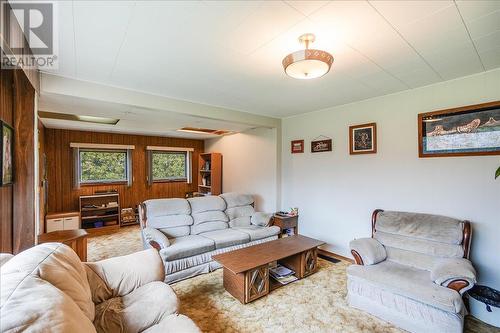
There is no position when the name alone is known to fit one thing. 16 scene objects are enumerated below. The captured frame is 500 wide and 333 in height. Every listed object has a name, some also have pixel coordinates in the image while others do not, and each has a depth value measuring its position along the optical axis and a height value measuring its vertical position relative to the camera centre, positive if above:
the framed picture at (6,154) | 1.72 +0.14
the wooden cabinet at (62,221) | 4.65 -1.00
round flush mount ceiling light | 1.81 +0.83
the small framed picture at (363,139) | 3.45 +0.42
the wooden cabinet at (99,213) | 5.41 -1.01
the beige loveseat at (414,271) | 2.01 -1.06
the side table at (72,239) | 2.96 -0.86
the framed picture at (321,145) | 4.01 +0.38
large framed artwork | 2.49 +0.39
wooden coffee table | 2.50 -1.09
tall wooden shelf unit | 6.35 -0.13
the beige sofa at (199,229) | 3.04 -0.95
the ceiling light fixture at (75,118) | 3.98 +0.99
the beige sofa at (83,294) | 0.98 -0.76
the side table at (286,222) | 4.25 -0.99
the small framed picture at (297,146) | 4.46 +0.41
